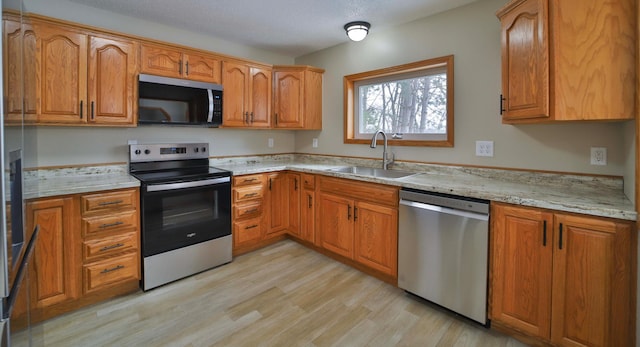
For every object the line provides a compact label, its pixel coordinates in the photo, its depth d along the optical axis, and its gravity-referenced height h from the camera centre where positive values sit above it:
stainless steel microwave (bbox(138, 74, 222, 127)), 2.65 +0.62
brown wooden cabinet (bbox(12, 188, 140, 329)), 2.00 -0.57
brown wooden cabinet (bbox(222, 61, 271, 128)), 3.17 +0.79
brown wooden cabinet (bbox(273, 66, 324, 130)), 3.60 +0.87
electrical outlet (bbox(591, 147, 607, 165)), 1.95 +0.09
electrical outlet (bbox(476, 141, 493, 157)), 2.45 +0.16
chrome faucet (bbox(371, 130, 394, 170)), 3.00 +0.12
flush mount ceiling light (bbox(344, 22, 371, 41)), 2.89 +1.31
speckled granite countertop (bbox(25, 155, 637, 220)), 1.60 -0.11
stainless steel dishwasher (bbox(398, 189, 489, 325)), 1.94 -0.56
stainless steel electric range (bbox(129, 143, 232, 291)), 2.42 -0.39
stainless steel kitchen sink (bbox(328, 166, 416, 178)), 2.89 -0.03
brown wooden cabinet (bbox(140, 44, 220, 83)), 2.64 +0.96
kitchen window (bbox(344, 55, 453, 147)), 2.81 +0.67
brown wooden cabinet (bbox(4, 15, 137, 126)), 2.16 +0.69
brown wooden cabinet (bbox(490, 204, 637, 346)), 1.50 -0.58
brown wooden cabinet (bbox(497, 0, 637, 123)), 1.53 +0.59
